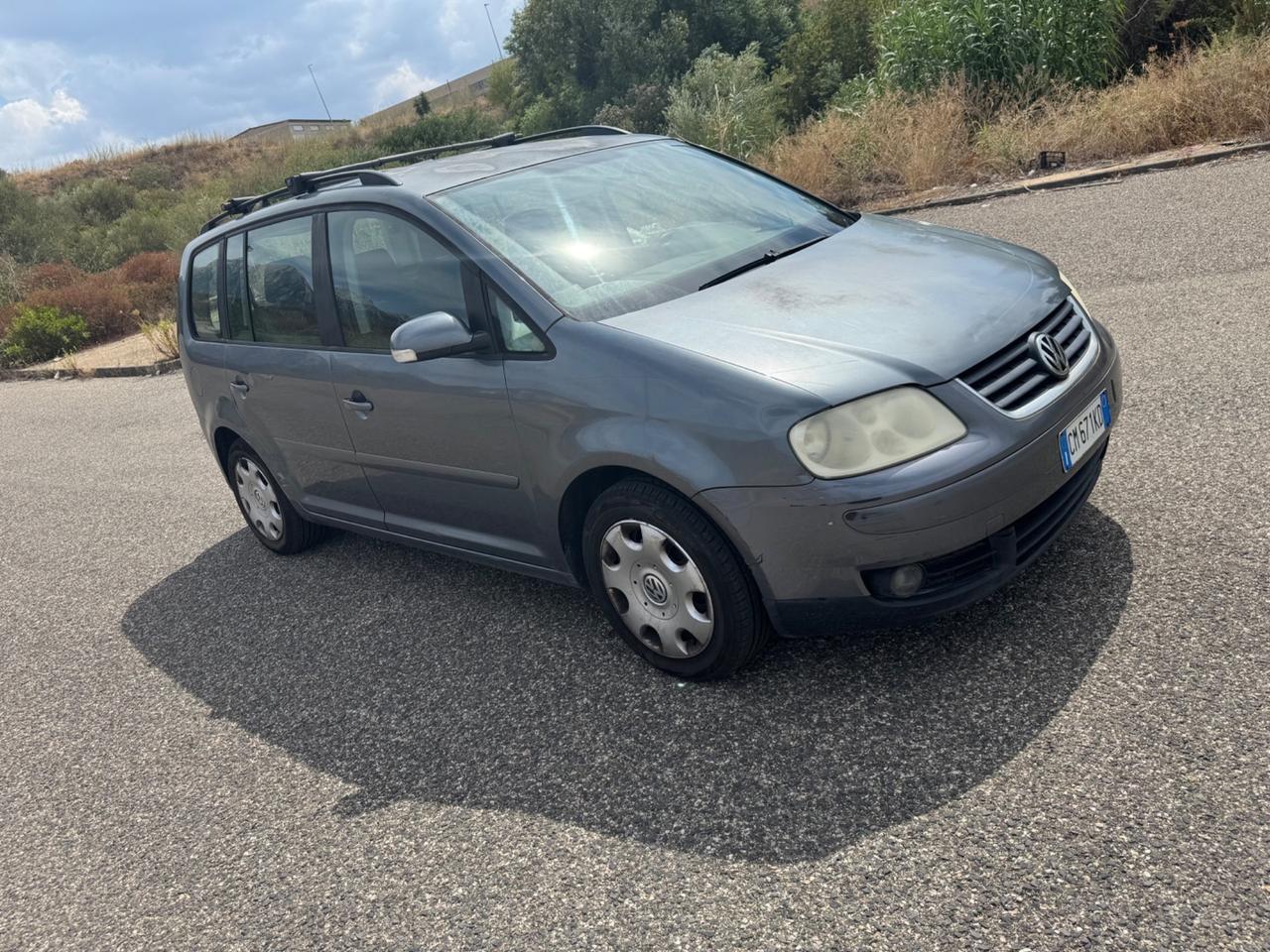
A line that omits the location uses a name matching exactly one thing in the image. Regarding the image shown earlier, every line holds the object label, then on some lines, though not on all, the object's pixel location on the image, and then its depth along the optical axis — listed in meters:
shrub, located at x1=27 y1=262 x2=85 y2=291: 22.23
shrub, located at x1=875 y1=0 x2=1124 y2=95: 12.66
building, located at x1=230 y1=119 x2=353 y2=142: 63.00
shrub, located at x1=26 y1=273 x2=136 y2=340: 18.27
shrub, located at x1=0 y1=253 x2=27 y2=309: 21.66
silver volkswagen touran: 3.00
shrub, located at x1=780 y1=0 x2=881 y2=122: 26.06
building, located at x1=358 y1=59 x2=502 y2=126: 67.11
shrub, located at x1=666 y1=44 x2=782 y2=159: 15.12
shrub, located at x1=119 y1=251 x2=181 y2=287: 20.38
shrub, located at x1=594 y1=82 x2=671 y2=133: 32.06
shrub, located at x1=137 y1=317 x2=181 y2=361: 14.23
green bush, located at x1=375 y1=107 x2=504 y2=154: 38.56
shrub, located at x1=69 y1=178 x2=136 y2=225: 36.56
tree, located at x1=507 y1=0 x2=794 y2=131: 36.50
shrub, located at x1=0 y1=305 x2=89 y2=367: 17.31
